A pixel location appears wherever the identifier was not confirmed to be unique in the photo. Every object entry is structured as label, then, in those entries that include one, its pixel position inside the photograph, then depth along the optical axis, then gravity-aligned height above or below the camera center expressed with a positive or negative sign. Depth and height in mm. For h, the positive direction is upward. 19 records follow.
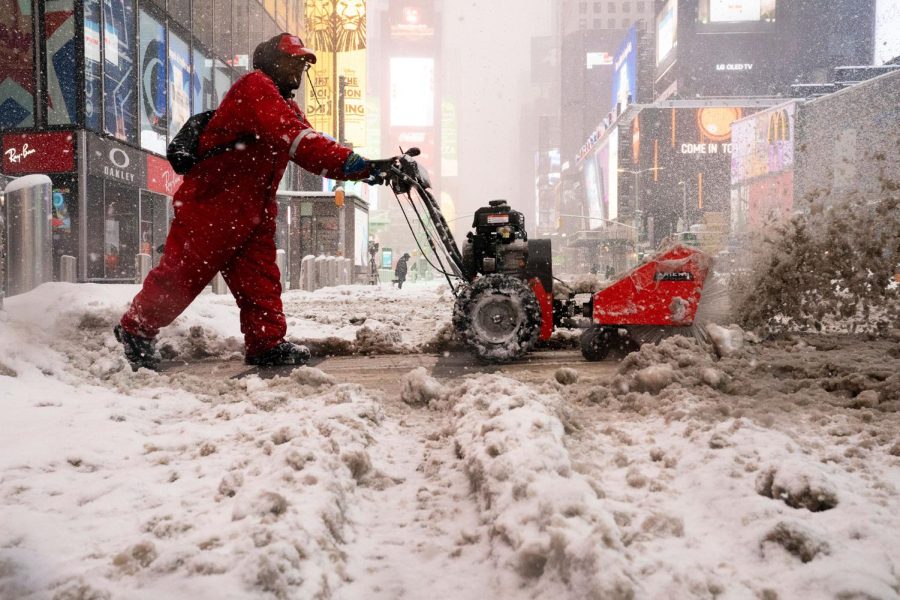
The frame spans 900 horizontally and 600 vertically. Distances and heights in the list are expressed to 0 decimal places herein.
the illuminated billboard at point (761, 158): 57031 +10114
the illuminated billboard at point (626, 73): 90500 +27826
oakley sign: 16797 +2856
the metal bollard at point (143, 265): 12781 +158
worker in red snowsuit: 4266 +566
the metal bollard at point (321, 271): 20703 +54
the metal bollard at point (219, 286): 14383 -264
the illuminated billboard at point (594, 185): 91938 +12225
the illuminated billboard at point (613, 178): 82188 +11643
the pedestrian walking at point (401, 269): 27312 +173
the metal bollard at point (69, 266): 10945 +118
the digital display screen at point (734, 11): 78625 +29800
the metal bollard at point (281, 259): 15098 +333
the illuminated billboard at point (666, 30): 80688 +29454
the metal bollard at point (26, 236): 5570 +300
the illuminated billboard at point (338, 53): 29125 +9388
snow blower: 4695 -126
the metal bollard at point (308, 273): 19266 +8
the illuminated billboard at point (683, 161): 76188 +12452
